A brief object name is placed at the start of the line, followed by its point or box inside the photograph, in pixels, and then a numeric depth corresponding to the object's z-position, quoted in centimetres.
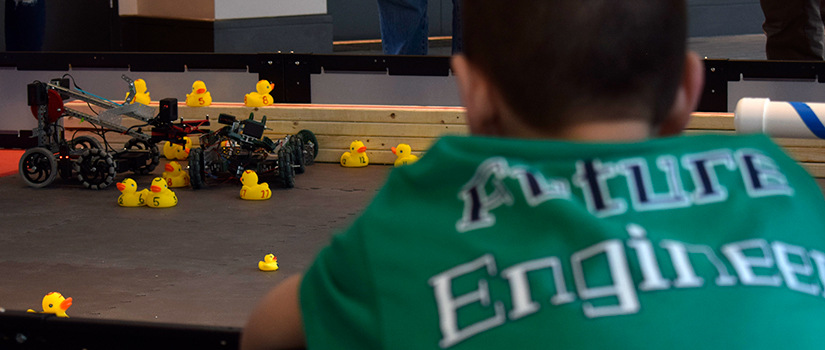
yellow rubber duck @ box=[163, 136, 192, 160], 475
